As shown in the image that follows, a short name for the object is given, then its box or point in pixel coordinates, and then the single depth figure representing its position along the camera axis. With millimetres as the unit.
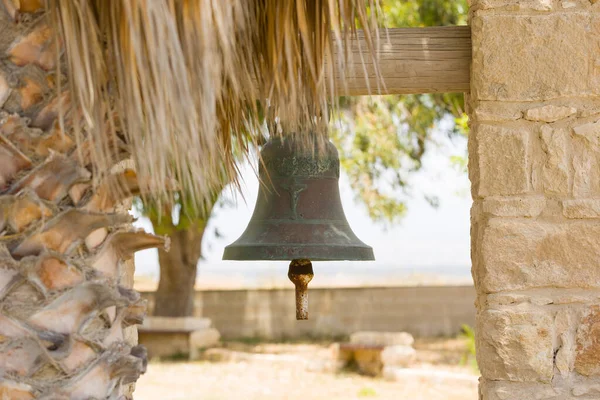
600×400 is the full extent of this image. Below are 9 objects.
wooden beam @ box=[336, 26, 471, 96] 5047
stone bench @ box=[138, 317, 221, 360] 19141
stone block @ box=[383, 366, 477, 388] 15352
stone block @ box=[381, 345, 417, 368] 16980
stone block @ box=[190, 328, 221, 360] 19125
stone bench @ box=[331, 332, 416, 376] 17016
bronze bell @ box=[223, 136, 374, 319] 5035
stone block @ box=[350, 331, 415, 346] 17942
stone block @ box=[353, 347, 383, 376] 16984
